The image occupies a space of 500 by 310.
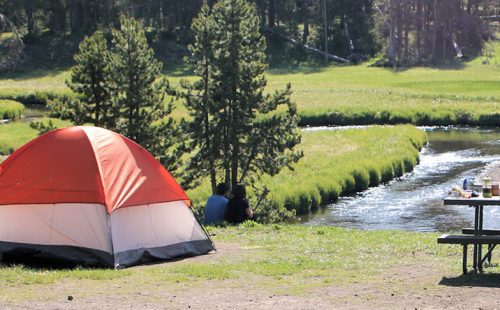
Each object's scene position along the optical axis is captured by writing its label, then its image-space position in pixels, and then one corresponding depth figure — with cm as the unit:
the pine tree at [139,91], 2534
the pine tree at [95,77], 2561
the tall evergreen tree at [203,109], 2647
